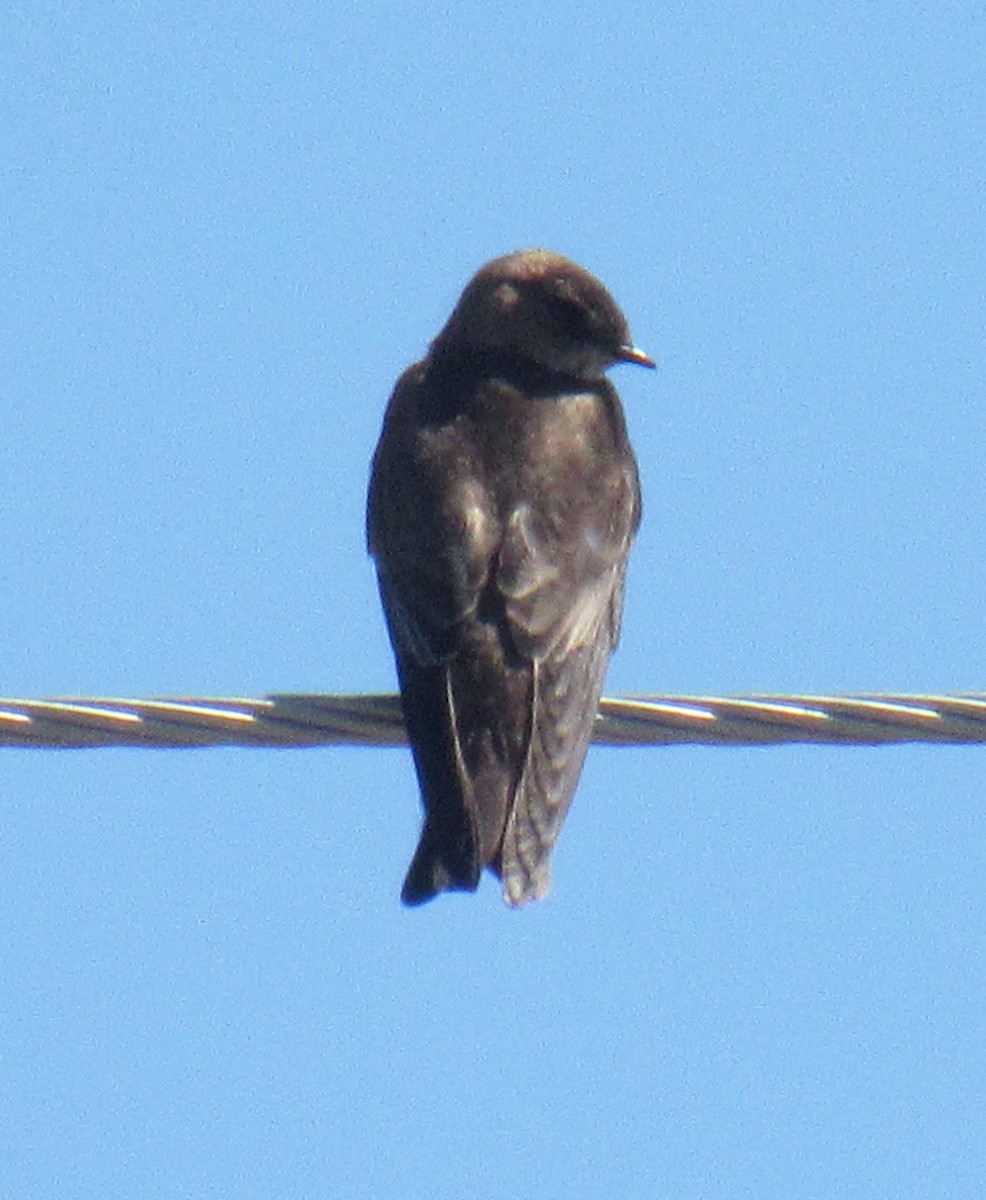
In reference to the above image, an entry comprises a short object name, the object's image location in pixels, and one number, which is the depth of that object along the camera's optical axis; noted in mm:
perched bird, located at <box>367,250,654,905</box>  12328
